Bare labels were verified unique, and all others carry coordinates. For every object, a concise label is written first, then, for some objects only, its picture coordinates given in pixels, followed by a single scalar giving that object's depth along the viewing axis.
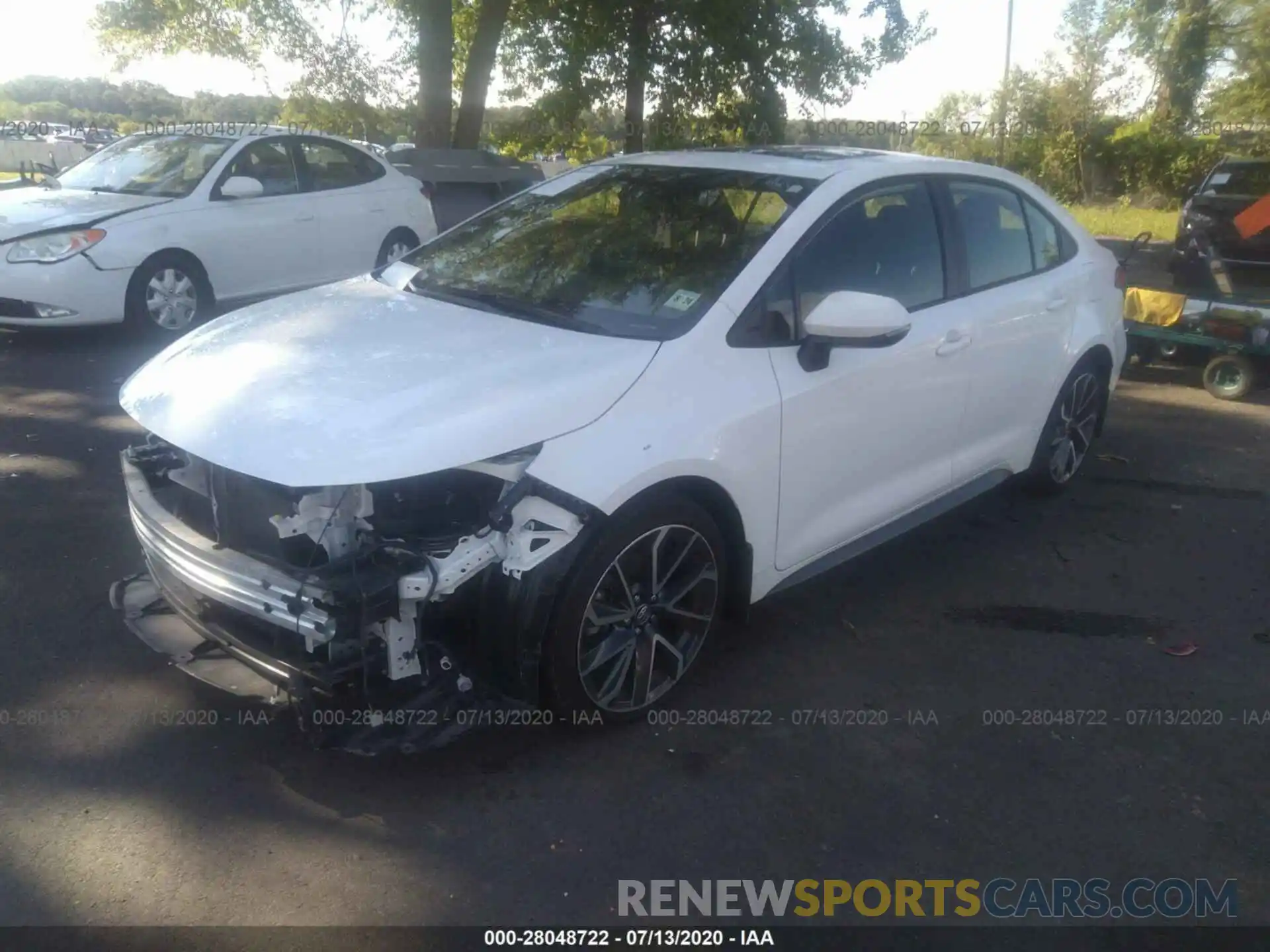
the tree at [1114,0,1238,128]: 26.36
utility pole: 25.62
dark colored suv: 9.87
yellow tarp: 7.79
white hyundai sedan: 7.73
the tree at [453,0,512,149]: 14.81
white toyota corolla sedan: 2.95
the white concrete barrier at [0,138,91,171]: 32.72
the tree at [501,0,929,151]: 15.29
